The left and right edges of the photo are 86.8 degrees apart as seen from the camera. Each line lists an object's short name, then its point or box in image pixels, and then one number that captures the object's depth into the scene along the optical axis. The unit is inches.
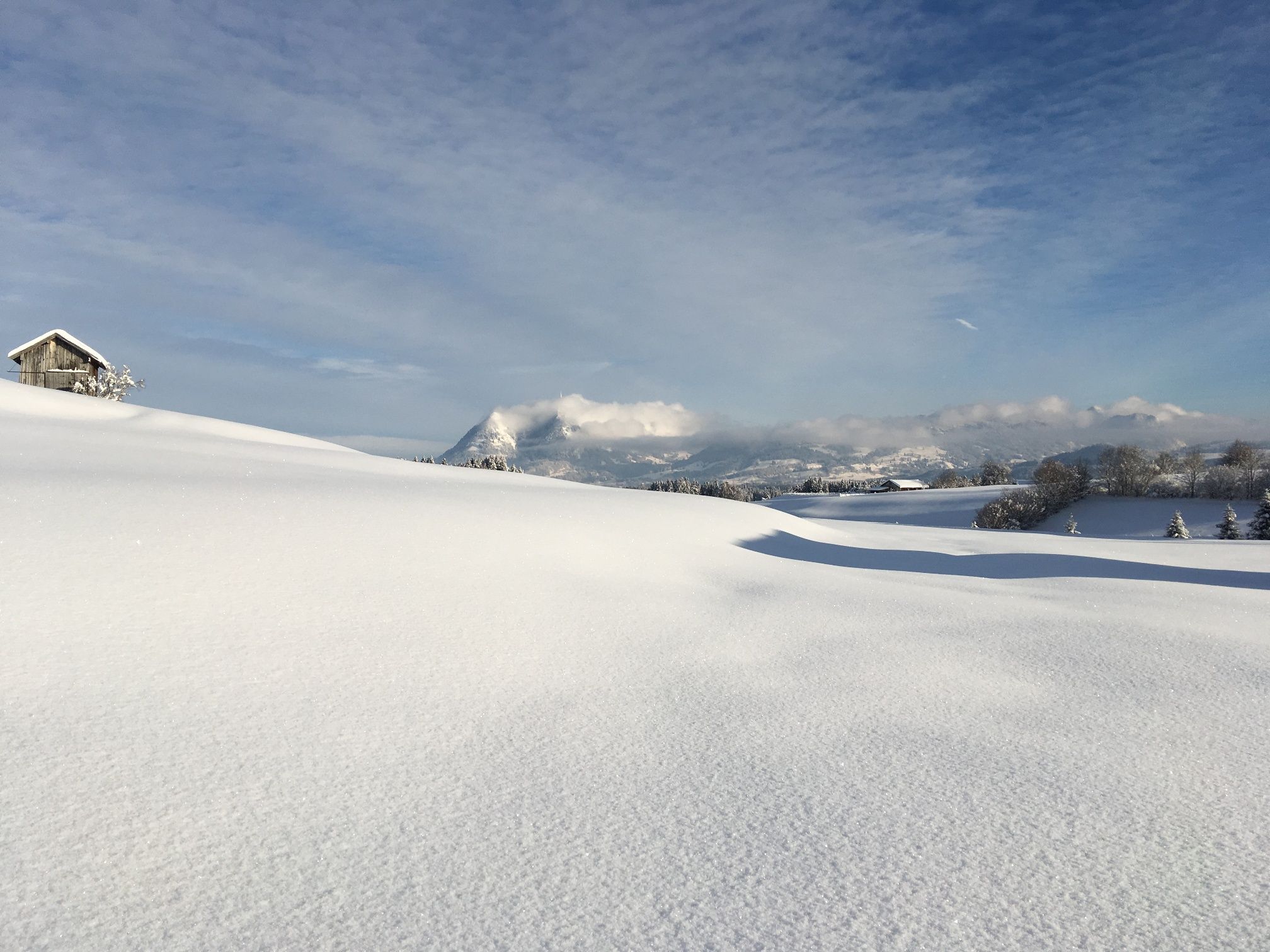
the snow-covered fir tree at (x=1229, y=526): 1717.2
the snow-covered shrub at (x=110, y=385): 1022.4
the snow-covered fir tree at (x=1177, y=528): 1717.5
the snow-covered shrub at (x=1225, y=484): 2194.9
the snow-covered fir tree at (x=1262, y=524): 1611.7
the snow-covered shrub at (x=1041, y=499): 2180.1
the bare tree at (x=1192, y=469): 2306.5
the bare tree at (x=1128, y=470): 2388.0
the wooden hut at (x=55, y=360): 956.6
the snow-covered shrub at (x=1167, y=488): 2317.9
